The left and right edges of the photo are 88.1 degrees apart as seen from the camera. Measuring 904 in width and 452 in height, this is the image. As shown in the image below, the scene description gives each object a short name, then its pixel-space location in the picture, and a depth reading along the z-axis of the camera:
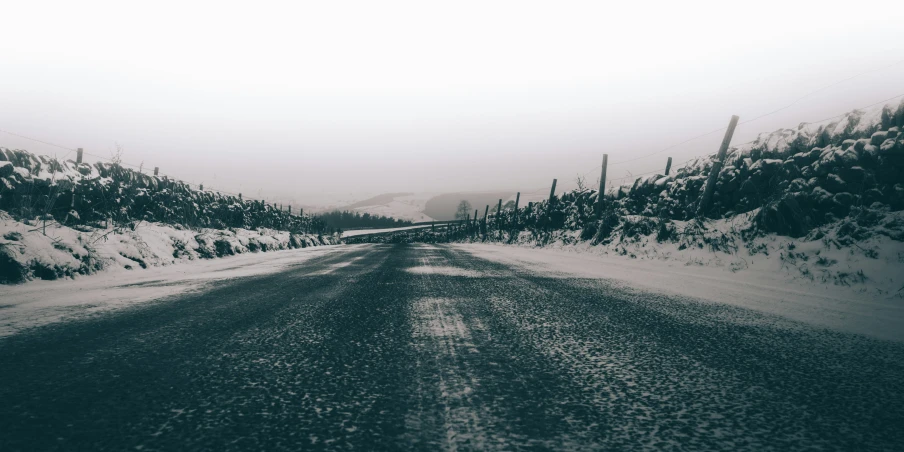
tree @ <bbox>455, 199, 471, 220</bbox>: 118.56
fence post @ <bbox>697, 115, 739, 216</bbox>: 15.16
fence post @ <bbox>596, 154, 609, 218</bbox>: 24.22
